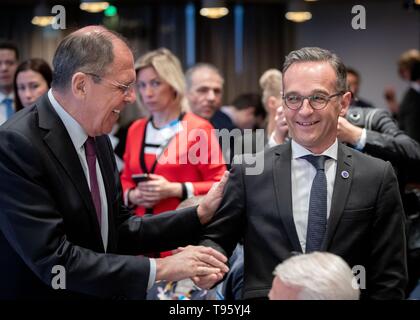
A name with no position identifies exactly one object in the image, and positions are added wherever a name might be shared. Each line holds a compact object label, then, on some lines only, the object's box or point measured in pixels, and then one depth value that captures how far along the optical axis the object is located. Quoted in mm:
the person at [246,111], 5496
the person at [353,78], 4860
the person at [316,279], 1743
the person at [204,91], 4629
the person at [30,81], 3893
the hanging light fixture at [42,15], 7953
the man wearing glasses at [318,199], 2180
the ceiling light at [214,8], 7539
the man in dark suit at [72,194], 2051
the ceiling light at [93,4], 6484
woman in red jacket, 3402
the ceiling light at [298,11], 8353
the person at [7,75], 4297
